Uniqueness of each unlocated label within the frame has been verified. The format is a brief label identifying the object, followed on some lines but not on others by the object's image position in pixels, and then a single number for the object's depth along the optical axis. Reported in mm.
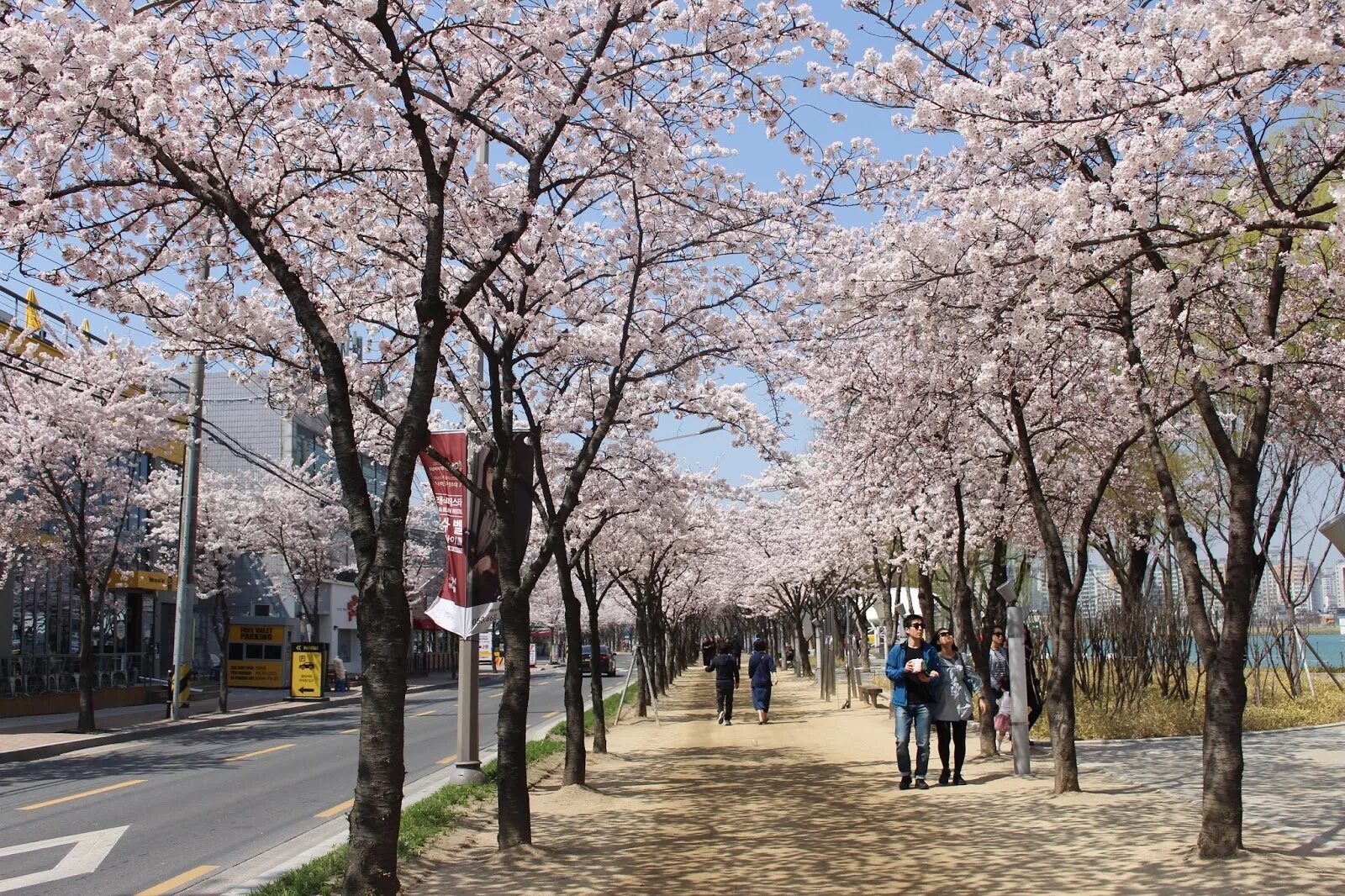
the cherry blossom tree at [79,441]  23016
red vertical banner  11891
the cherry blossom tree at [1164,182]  6266
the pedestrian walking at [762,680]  22812
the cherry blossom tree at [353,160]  6168
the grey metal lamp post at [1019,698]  11938
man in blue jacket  11930
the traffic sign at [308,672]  34312
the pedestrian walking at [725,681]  23625
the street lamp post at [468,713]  13664
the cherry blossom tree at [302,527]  38656
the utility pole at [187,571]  26172
